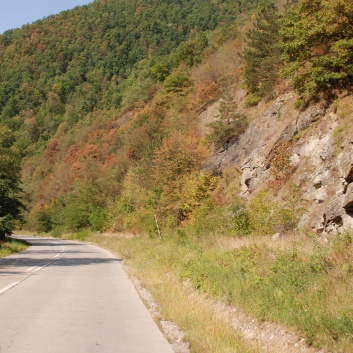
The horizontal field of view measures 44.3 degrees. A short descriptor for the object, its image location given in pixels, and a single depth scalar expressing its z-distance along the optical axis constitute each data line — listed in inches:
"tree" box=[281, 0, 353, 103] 813.2
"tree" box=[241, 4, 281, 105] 1355.8
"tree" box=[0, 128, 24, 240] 1600.5
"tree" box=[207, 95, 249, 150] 1416.1
